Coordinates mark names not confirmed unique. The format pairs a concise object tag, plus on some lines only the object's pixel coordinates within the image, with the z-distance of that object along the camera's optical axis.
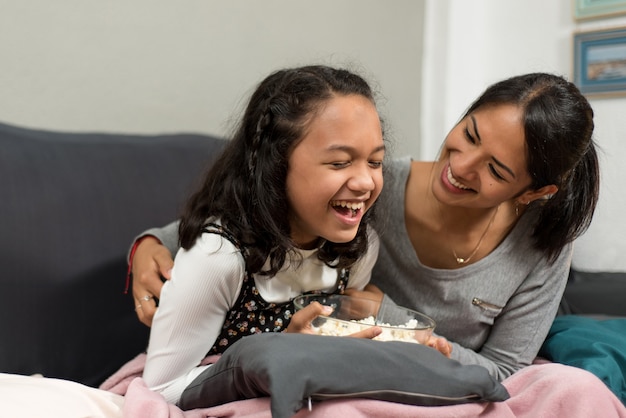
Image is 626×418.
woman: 1.37
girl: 1.21
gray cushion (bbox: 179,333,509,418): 0.94
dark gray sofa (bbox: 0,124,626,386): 1.37
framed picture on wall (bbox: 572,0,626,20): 2.20
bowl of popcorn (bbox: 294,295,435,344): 1.15
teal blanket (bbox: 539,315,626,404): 1.42
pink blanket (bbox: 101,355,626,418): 0.98
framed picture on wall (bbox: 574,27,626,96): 2.20
